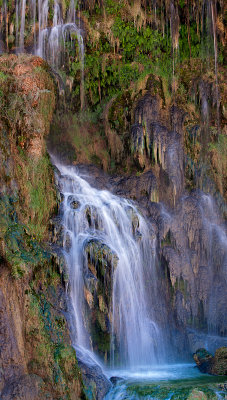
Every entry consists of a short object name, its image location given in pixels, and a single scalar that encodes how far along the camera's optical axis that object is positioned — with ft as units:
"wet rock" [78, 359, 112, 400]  30.71
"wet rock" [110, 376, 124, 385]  34.63
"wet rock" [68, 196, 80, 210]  45.51
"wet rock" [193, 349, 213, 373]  41.29
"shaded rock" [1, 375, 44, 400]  25.70
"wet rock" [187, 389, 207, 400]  30.35
